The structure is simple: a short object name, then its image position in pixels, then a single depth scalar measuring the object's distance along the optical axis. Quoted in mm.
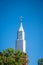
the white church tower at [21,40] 96125
